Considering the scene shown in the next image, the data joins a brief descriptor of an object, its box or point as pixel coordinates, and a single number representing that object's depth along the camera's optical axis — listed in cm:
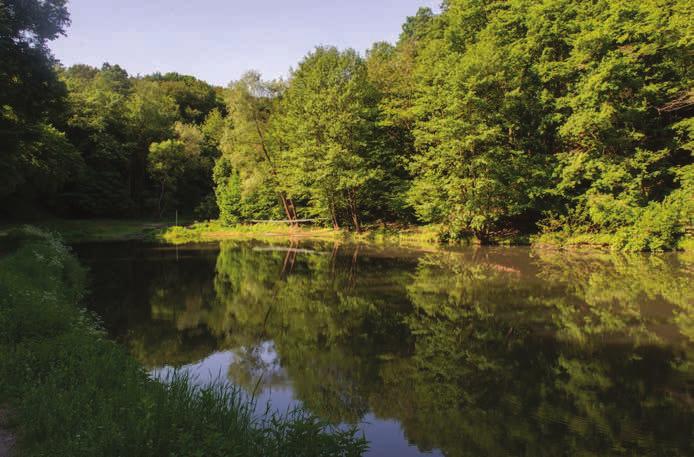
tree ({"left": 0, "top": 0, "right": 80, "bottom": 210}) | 1991
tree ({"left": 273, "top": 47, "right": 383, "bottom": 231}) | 3575
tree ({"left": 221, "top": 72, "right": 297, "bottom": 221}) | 4256
